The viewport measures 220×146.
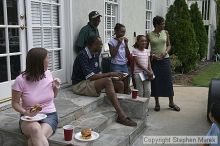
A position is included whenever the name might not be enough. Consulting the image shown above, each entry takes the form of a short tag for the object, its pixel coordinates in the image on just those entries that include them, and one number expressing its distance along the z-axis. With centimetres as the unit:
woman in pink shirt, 338
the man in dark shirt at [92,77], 474
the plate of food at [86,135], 355
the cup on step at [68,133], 345
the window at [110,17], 739
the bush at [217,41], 1633
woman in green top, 600
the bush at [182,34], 1116
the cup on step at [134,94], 516
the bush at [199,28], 1372
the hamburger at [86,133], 356
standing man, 575
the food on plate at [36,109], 332
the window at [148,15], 1029
